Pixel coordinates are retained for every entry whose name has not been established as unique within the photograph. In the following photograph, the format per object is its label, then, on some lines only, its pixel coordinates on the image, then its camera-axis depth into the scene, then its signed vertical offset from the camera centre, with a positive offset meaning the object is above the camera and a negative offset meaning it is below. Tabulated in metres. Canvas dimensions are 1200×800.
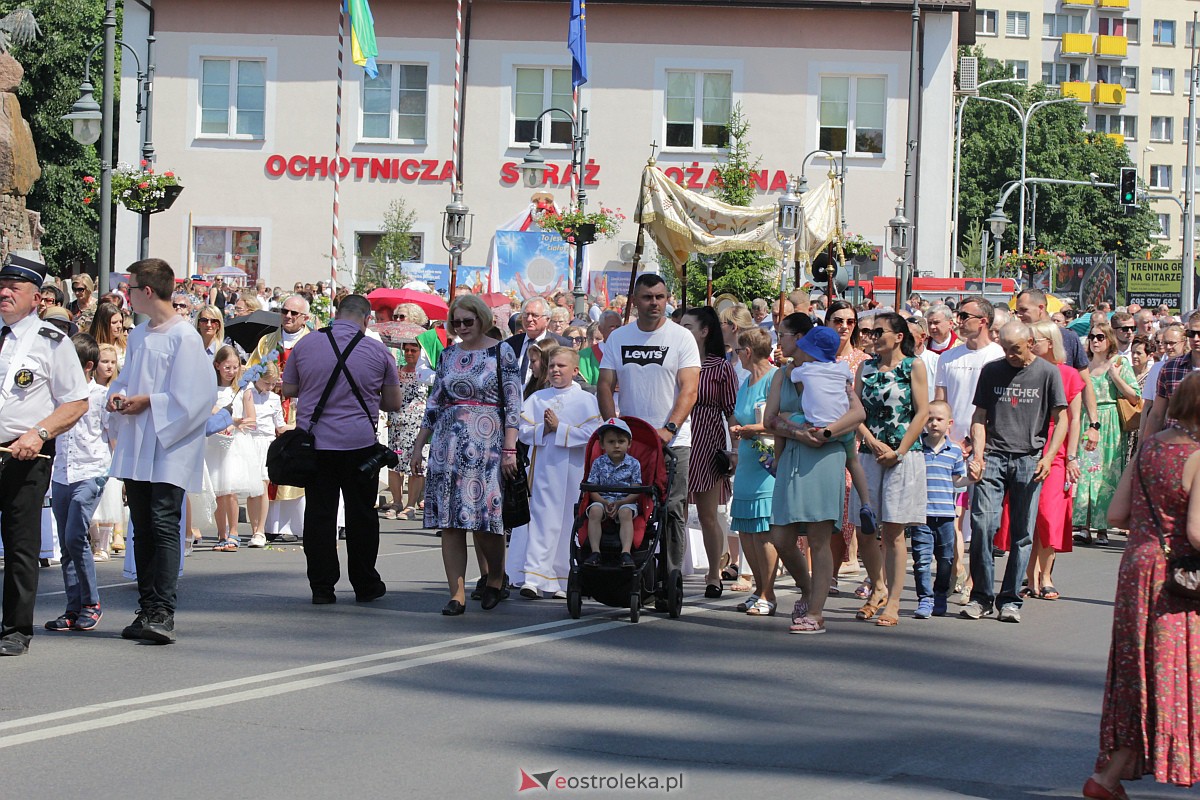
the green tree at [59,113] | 55.91 +9.01
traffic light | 48.44 +6.60
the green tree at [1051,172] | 78.12 +11.37
